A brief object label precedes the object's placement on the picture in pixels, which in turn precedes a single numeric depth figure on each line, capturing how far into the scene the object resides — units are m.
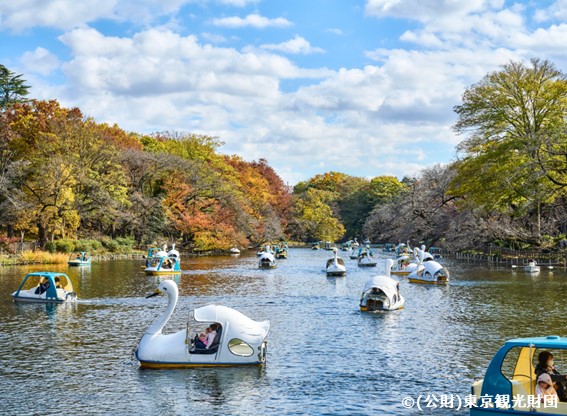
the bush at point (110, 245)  76.25
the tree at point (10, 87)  88.25
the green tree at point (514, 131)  56.84
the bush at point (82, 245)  69.25
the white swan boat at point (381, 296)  31.67
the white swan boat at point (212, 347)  19.59
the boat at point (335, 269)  53.88
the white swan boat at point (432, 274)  45.75
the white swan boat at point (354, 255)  83.00
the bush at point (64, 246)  66.94
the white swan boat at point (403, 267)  53.96
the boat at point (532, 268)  50.41
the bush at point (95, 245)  72.56
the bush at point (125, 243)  77.12
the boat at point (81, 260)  59.94
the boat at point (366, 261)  66.94
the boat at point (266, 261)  62.72
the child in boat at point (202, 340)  19.80
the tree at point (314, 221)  133.88
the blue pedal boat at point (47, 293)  34.44
